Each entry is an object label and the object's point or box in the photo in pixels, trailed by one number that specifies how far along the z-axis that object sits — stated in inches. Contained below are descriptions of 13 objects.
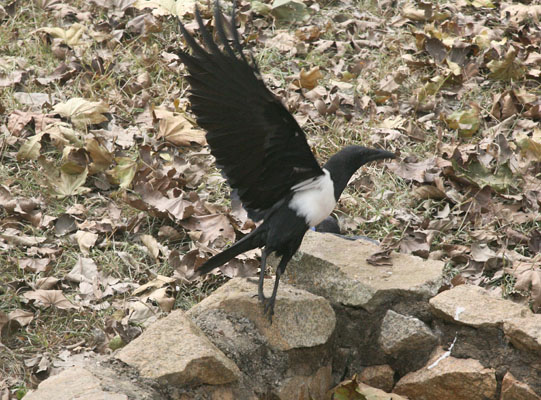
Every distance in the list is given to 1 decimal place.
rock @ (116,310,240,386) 178.1
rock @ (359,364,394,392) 221.3
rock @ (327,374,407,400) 201.4
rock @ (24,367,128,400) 157.2
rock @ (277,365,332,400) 204.2
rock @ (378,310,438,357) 214.7
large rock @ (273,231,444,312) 222.5
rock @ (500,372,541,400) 201.5
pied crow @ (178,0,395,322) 194.5
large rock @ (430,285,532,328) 206.5
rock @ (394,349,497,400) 207.9
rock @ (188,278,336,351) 209.8
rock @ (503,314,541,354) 195.8
